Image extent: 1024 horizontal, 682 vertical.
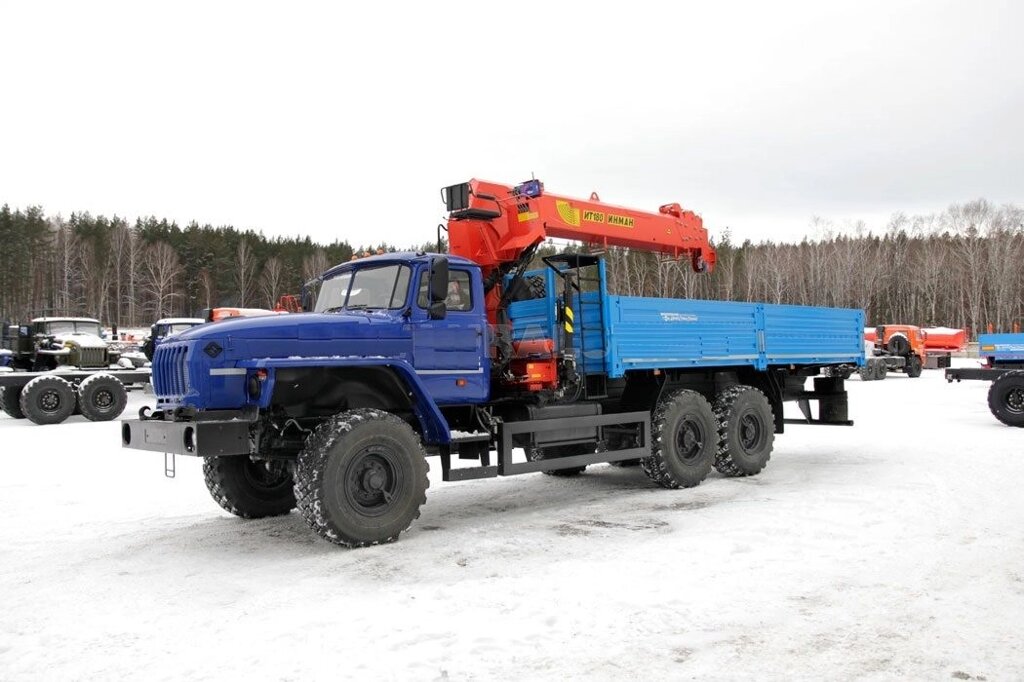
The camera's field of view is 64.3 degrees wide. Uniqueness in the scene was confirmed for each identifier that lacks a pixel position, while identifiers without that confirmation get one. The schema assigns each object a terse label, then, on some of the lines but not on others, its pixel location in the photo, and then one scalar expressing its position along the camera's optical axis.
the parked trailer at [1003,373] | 15.10
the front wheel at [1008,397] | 15.05
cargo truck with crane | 6.78
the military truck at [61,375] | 18.34
